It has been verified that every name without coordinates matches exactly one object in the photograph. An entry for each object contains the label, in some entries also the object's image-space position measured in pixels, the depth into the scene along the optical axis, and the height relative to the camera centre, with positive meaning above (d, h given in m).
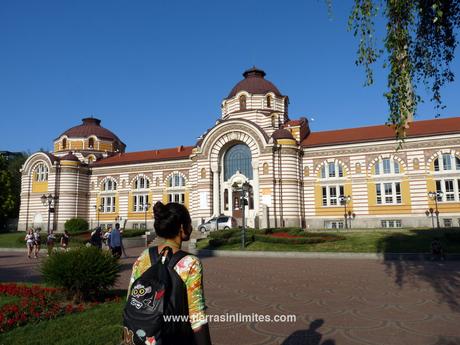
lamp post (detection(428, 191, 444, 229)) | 35.62 +2.13
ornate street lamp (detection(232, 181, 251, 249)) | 26.59 +1.29
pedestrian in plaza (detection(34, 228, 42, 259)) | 25.39 -1.21
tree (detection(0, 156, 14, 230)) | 49.02 +4.58
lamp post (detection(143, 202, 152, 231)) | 48.91 +1.72
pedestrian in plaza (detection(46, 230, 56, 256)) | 25.68 -1.04
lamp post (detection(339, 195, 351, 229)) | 40.20 +2.02
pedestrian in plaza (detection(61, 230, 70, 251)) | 25.02 -0.96
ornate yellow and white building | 38.06 +5.42
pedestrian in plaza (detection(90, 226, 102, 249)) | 21.27 -0.73
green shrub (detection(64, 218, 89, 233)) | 46.41 -0.07
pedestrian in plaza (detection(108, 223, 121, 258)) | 18.43 -0.84
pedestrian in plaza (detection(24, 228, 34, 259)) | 25.52 -1.06
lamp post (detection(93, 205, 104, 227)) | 52.81 +2.08
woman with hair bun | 3.37 -0.37
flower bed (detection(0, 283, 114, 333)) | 7.90 -1.86
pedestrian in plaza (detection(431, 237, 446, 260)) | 19.98 -1.70
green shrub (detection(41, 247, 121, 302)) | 9.80 -1.23
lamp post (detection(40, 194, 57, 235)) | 34.51 +2.42
